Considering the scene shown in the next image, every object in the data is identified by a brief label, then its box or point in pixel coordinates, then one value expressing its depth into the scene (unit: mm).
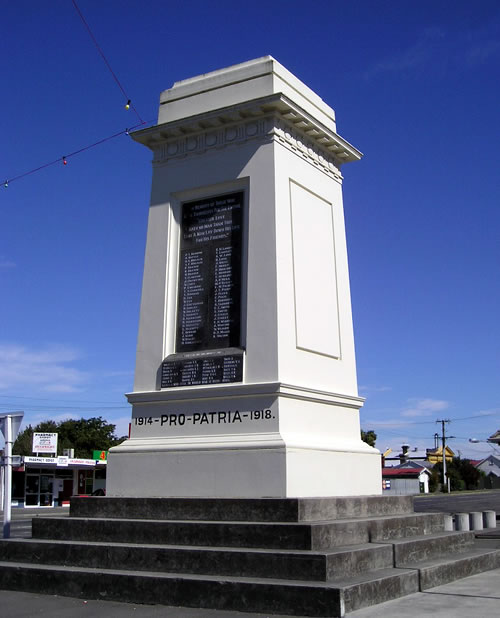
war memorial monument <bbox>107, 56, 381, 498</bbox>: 8586
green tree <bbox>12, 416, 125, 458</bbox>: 62375
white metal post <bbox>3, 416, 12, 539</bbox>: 10125
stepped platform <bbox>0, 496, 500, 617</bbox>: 6469
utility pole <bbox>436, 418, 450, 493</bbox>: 79012
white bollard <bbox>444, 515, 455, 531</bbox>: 13981
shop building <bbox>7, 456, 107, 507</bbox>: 43656
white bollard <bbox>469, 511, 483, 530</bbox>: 17703
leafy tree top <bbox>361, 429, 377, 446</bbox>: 81600
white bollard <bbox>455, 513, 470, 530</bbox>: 16719
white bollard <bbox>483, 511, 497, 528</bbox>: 18594
